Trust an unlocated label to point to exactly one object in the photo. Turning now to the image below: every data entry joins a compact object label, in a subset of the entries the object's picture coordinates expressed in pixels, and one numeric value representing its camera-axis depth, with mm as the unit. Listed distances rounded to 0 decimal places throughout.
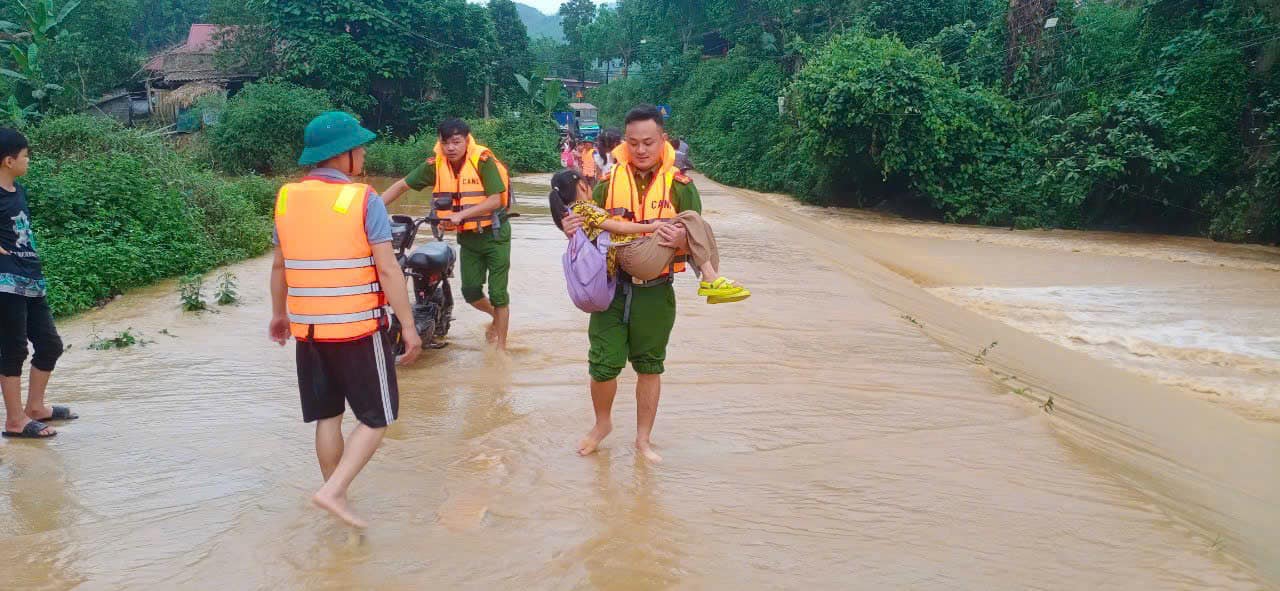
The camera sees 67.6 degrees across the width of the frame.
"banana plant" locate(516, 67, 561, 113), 40844
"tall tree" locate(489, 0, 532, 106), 39594
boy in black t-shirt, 4672
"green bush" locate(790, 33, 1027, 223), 21250
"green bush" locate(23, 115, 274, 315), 8727
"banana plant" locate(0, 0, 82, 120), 20875
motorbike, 6629
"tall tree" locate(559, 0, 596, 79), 74438
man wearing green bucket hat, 3582
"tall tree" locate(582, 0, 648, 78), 66250
